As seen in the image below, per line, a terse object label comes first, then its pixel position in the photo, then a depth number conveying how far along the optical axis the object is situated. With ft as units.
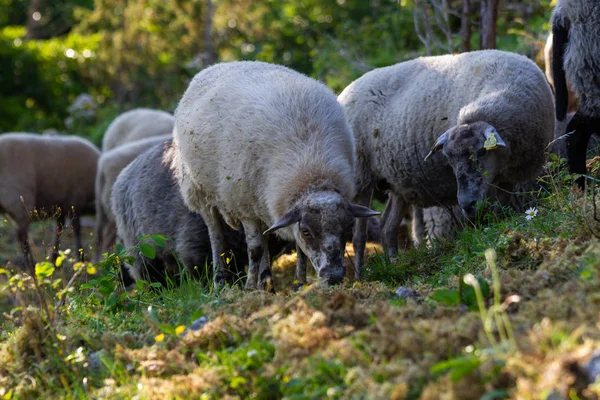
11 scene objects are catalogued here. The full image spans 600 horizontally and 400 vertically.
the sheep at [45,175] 68.80
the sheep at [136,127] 74.13
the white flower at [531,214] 30.72
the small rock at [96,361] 23.69
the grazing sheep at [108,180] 62.95
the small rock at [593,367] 15.87
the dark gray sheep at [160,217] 43.98
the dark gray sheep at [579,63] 33.60
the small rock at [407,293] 25.40
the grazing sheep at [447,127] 35.45
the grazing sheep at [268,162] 31.14
